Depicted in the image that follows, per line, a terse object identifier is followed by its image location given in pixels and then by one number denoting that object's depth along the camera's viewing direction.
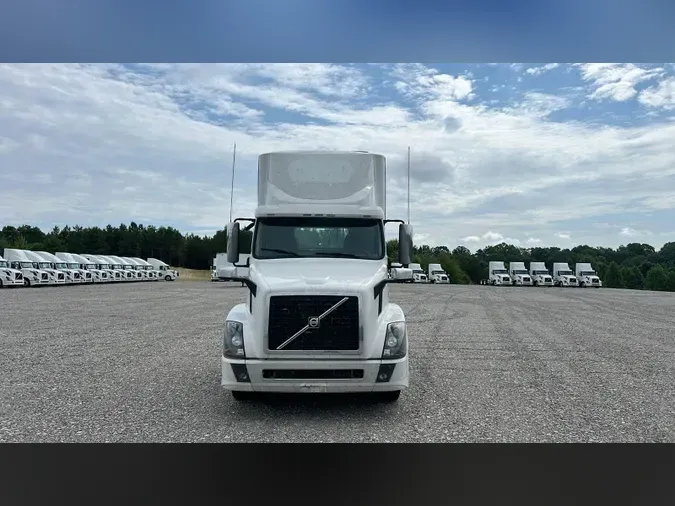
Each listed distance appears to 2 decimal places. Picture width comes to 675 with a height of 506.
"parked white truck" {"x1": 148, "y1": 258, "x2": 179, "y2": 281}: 64.25
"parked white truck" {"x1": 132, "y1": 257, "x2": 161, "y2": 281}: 60.75
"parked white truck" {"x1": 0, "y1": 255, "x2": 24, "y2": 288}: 34.78
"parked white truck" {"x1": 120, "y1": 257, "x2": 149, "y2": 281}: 57.14
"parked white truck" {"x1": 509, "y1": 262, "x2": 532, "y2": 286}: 56.66
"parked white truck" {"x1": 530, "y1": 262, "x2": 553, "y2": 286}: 56.19
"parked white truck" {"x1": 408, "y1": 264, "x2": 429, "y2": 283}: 61.40
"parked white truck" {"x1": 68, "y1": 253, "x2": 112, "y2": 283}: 45.46
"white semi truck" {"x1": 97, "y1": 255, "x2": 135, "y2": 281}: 52.31
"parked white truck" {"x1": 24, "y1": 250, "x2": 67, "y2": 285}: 39.19
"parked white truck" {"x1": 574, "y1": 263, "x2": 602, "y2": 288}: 54.03
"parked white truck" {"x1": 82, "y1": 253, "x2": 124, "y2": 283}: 49.62
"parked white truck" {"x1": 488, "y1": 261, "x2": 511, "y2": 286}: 56.91
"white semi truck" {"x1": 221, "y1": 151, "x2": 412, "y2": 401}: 6.89
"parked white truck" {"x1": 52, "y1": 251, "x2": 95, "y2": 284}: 42.03
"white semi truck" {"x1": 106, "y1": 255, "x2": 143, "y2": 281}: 54.76
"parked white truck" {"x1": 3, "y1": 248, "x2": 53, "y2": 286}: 37.16
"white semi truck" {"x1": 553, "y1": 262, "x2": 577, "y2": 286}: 53.95
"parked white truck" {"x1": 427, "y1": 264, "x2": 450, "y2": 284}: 62.78
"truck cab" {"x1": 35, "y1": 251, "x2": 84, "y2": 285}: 41.03
